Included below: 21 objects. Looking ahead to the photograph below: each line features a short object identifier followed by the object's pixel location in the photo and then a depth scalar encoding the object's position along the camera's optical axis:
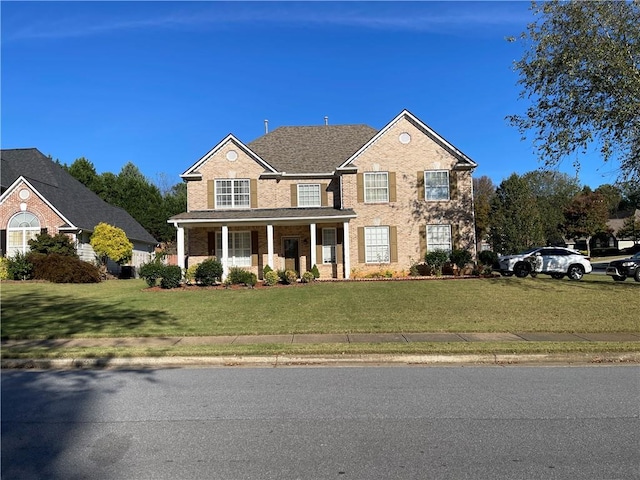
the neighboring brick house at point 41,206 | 26.19
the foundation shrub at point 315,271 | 21.77
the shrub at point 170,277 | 19.28
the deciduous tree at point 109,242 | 26.81
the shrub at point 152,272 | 19.70
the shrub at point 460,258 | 23.02
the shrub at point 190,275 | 20.39
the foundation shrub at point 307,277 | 20.77
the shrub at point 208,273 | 19.84
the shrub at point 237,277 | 19.67
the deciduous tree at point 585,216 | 61.41
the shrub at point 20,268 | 22.95
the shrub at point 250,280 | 19.55
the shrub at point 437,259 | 23.12
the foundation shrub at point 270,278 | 19.97
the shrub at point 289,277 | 20.24
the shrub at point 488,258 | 23.62
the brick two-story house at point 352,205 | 24.02
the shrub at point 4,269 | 23.23
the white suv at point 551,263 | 21.64
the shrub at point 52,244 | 24.55
